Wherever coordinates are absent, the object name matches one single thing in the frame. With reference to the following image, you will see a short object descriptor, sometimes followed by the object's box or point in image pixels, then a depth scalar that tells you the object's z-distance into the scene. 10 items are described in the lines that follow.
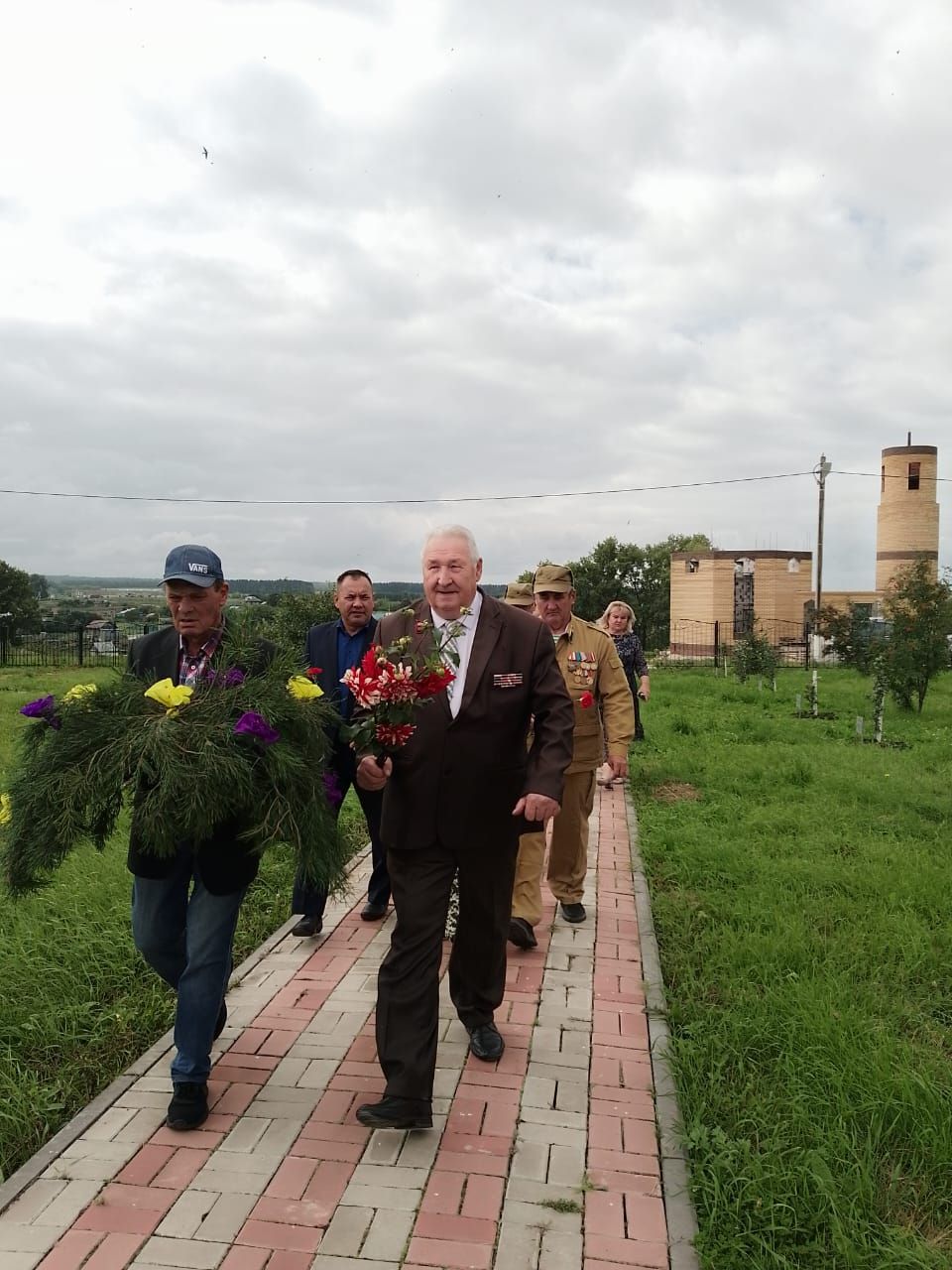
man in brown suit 3.11
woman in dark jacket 9.09
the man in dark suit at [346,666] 4.78
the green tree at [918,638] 14.91
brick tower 41.75
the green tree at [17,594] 50.03
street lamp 18.91
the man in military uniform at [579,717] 4.97
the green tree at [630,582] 61.03
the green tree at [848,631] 16.53
